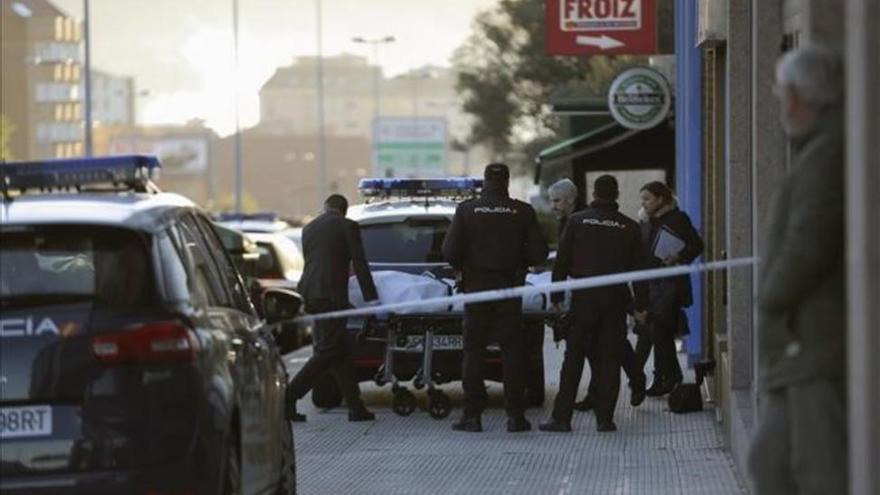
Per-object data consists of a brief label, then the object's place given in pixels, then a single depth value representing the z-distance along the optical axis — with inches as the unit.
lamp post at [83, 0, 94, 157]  1986.5
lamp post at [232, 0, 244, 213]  3284.9
